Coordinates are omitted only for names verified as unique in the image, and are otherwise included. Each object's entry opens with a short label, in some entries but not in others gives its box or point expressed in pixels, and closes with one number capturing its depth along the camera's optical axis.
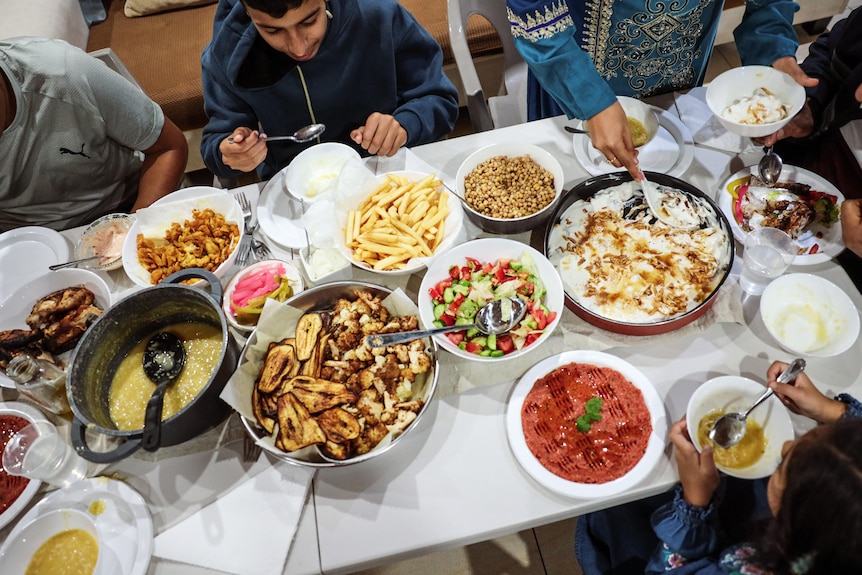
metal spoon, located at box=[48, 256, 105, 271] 1.71
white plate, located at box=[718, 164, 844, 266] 1.57
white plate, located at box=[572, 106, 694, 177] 1.81
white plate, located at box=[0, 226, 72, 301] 1.86
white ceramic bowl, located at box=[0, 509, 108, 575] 1.27
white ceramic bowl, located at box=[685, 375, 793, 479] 1.26
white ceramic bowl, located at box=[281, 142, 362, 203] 1.86
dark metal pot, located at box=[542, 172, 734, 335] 1.47
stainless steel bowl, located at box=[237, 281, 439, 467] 1.25
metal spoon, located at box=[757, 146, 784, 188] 1.69
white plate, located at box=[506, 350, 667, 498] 1.29
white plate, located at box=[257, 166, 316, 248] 1.83
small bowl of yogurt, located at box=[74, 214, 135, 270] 1.79
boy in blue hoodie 1.89
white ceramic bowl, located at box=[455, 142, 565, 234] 1.64
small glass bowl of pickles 1.55
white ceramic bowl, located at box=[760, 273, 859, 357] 1.41
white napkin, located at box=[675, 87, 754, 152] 1.86
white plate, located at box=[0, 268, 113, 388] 1.63
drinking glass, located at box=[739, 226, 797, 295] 1.53
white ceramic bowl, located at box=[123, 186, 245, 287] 1.71
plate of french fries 1.60
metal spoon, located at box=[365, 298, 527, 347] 1.39
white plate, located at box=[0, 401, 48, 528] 1.36
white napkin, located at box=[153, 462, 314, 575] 1.32
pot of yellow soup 1.27
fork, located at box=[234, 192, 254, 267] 1.77
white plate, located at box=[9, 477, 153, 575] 1.31
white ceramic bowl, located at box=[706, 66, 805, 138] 1.71
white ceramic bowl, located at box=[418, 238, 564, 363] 1.44
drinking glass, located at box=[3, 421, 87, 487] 1.39
